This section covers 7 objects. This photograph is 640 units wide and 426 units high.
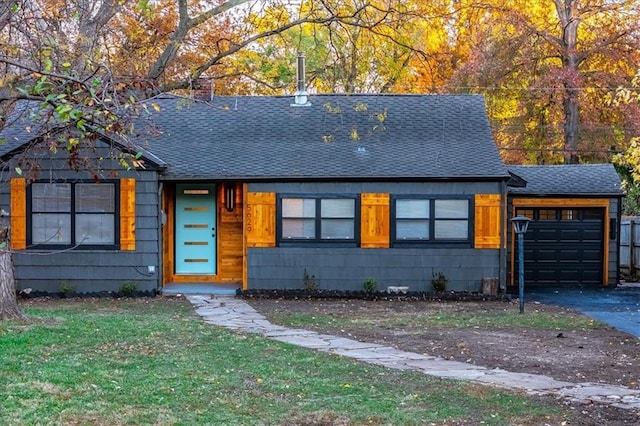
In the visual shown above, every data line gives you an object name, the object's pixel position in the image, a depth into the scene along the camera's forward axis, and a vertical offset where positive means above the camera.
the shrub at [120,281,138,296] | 14.03 -1.77
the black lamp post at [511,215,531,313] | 11.96 -0.67
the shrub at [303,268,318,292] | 14.34 -1.68
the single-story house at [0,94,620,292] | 14.05 -0.40
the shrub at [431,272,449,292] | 14.25 -1.63
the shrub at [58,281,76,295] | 14.04 -1.78
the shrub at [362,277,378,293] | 14.29 -1.72
